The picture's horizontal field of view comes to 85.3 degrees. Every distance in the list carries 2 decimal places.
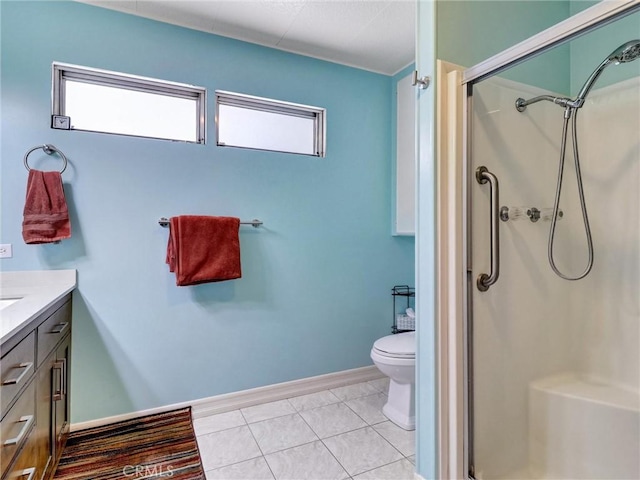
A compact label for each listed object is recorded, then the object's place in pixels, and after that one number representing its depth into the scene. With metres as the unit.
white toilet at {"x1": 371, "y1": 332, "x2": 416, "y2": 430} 1.99
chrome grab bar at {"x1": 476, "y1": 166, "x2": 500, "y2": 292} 1.47
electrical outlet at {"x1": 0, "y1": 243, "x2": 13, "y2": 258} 1.77
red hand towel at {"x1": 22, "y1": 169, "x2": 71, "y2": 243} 1.75
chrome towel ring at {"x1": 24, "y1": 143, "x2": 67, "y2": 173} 1.80
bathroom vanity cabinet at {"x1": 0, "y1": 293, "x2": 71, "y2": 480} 1.01
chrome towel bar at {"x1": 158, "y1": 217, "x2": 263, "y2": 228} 2.28
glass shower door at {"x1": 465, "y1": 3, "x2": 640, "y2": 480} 1.49
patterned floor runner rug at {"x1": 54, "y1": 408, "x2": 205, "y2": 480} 1.63
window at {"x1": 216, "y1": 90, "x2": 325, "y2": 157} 2.29
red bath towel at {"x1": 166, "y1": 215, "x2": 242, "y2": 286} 2.03
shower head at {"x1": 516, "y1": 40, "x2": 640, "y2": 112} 1.43
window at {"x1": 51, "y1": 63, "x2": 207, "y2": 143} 1.93
